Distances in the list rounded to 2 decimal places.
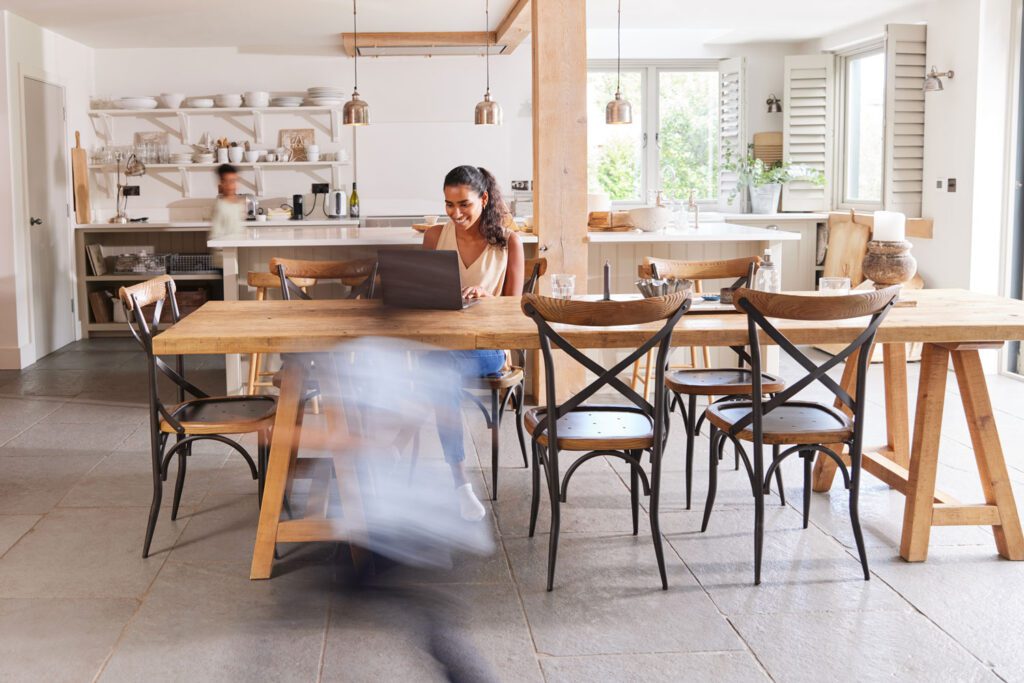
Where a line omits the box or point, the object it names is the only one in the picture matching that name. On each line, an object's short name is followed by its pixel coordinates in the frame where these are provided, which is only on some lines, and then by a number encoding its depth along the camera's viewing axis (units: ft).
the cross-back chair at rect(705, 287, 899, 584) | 10.04
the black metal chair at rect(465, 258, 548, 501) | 13.10
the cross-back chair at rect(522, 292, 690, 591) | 9.82
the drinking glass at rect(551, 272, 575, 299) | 11.98
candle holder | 12.10
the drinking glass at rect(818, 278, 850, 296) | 12.51
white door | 25.21
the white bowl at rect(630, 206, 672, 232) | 20.01
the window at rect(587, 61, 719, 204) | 31.58
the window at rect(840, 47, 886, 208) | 27.73
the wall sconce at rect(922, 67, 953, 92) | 22.82
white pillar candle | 12.12
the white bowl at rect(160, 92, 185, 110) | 29.81
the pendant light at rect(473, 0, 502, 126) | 21.91
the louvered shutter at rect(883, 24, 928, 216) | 24.02
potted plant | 29.12
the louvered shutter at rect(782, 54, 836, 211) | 28.96
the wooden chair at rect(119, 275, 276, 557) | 11.23
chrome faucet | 22.03
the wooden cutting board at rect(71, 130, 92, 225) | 27.99
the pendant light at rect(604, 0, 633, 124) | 21.15
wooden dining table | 10.47
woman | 13.21
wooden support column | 17.79
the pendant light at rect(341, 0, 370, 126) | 22.16
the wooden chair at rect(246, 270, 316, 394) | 18.02
